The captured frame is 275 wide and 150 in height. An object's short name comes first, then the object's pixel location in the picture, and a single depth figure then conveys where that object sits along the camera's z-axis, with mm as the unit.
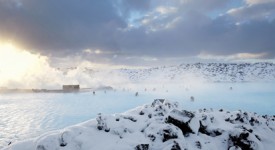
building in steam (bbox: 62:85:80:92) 39588
